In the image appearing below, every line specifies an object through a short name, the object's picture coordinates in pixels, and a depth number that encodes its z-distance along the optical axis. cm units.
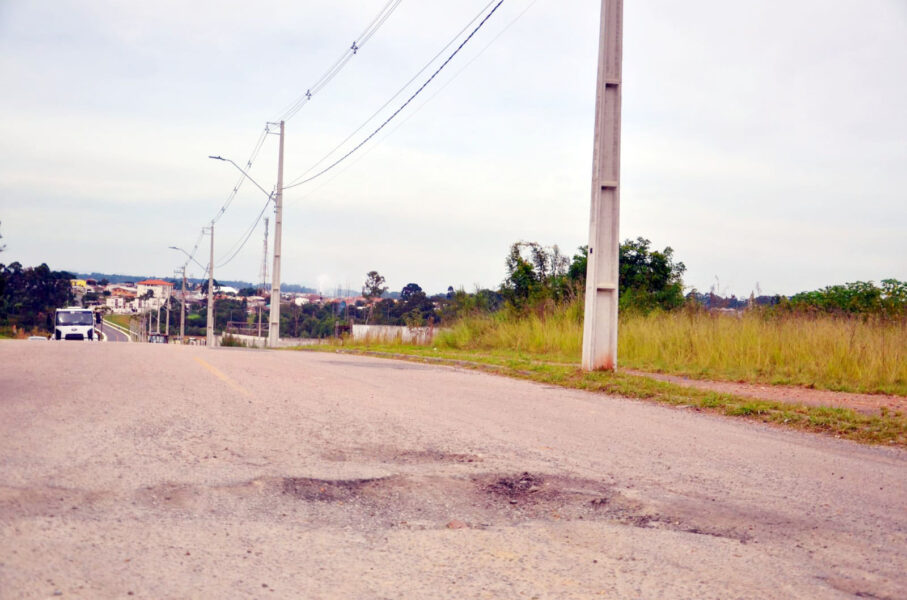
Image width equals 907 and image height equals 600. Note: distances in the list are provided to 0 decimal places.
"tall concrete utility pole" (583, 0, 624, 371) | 1348
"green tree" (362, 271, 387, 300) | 7131
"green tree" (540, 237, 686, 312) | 2934
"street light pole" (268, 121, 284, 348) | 3819
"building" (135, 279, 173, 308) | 13060
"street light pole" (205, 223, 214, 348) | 5544
